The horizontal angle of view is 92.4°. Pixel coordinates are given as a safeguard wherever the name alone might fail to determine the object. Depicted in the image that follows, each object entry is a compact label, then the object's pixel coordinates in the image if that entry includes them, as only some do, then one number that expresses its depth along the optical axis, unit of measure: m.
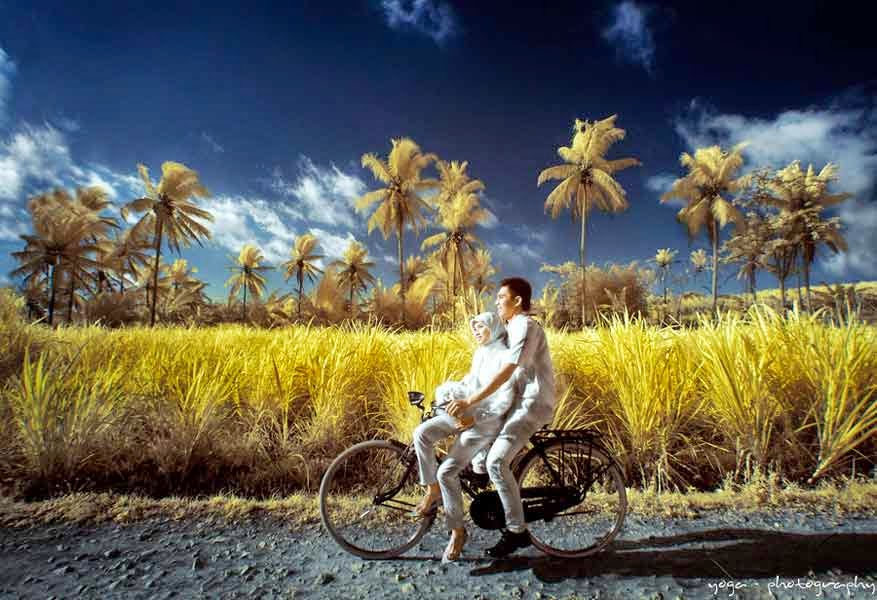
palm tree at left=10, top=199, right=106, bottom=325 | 19.50
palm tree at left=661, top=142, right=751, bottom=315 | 24.29
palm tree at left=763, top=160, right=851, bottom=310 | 21.64
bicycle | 2.19
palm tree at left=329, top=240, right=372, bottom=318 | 36.49
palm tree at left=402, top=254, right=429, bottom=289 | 34.00
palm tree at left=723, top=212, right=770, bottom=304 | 23.72
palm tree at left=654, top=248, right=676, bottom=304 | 39.44
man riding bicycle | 1.94
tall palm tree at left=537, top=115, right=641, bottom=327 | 22.59
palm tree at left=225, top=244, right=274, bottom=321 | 41.12
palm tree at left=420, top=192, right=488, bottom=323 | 22.48
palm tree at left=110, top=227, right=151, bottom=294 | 24.28
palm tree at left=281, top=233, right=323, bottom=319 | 37.91
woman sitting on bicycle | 2.04
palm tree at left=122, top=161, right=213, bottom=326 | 23.27
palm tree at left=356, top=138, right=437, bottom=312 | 23.78
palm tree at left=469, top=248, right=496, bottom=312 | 29.38
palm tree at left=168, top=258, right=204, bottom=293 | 39.69
